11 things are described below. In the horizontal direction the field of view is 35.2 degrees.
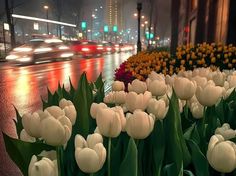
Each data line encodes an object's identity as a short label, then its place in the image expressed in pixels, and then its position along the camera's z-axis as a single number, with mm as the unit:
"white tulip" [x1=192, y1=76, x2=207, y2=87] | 2152
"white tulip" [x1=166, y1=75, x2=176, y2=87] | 2557
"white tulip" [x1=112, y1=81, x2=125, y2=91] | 2553
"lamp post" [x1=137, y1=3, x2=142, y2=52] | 26308
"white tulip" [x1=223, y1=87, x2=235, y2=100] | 2402
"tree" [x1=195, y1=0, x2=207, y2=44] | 20656
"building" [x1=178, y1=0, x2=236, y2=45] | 13406
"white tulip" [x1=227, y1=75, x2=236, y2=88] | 2506
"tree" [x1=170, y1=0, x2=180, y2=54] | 31222
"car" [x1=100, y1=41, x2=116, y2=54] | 52047
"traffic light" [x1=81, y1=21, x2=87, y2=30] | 92675
